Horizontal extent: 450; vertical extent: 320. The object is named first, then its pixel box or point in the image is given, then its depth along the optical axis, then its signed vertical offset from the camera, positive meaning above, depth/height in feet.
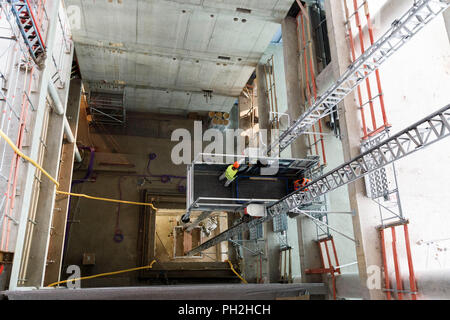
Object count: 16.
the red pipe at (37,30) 24.42 +17.19
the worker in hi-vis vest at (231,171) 32.30 +8.73
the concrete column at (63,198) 43.83 +9.61
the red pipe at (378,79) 27.89 +14.71
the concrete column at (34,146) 26.11 +9.83
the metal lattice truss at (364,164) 18.58 +6.40
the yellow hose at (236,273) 54.15 -0.05
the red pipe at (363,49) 28.60 +17.60
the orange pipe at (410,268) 23.20 +0.14
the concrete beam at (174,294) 17.79 -1.00
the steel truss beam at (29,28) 23.32 +16.83
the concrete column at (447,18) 22.12 +14.80
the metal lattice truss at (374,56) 22.30 +14.59
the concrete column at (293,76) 40.27 +21.42
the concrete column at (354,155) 25.98 +8.58
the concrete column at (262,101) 49.29 +22.62
